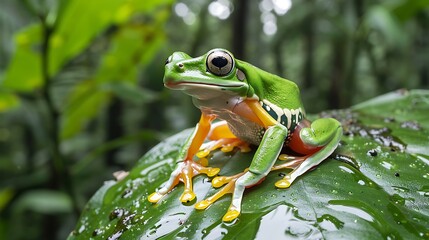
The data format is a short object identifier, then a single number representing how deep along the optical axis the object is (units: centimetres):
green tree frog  15
